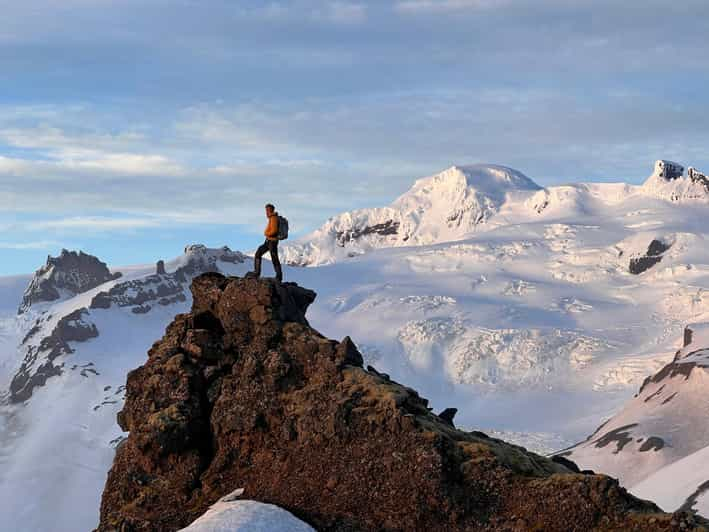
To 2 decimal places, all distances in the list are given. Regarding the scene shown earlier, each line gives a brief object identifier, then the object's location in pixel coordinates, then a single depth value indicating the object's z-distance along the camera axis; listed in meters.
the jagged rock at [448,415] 45.88
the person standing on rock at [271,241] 46.25
